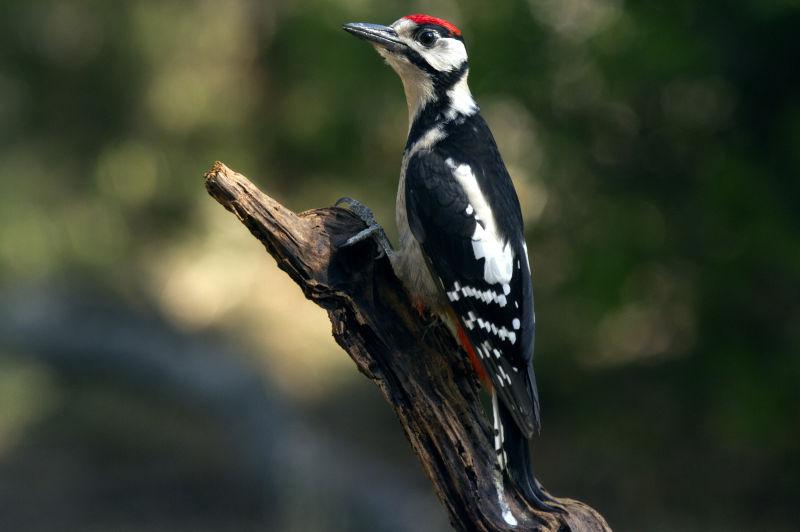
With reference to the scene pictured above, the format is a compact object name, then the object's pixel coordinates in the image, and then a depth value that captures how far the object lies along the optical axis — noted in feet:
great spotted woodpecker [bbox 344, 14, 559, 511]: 16.20
